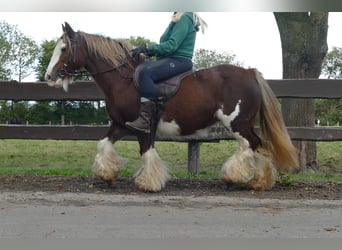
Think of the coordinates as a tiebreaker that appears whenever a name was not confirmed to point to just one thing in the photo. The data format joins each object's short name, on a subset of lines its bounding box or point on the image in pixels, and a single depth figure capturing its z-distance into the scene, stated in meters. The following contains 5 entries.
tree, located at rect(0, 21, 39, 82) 26.67
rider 6.90
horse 7.12
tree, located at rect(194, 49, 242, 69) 28.06
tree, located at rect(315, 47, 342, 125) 19.08
